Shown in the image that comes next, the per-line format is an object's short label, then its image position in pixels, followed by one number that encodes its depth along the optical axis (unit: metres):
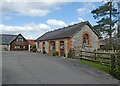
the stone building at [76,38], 12.02
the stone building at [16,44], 25.12
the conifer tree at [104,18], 16.62
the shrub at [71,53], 10.91
